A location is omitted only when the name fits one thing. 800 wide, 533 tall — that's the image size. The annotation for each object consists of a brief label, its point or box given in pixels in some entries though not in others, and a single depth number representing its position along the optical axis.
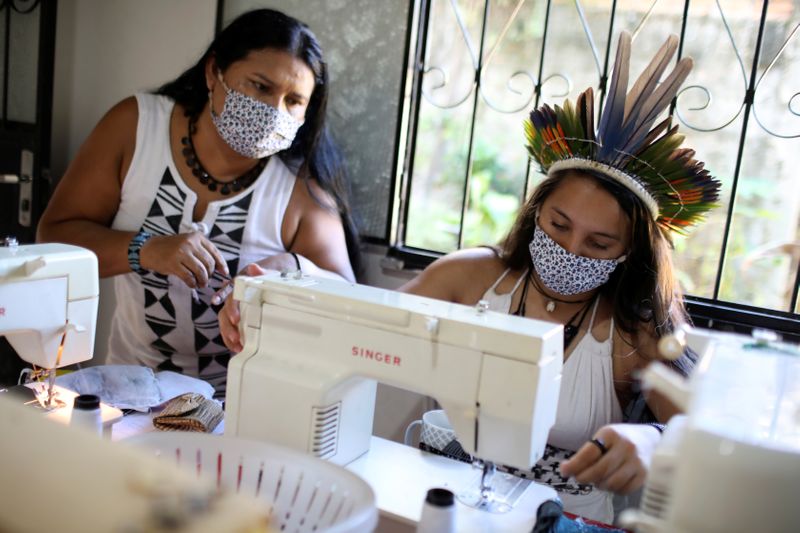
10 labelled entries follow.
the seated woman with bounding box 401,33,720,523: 1.60
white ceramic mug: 1.47
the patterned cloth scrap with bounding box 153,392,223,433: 1.42
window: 2.14
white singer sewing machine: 1.15
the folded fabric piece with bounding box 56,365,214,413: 1.51
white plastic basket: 1.04
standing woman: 1.99
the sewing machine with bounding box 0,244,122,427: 1.30
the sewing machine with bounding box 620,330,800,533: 0.75
